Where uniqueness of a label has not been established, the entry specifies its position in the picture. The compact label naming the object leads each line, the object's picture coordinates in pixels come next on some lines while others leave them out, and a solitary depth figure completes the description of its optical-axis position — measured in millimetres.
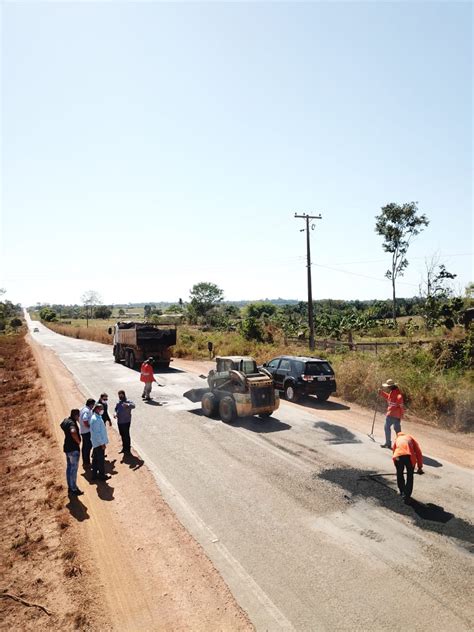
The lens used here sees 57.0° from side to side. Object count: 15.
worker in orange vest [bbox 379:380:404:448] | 11578
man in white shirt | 10250
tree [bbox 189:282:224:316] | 106581
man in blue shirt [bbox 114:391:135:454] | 11070
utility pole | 28653
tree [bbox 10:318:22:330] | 100975
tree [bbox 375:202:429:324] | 52094
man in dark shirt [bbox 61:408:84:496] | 8852
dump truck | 26219
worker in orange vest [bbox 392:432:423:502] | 8227
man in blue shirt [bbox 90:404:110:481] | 9773
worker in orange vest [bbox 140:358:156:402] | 17281
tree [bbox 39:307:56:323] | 132825
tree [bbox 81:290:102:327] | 141988
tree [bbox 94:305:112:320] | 152750
